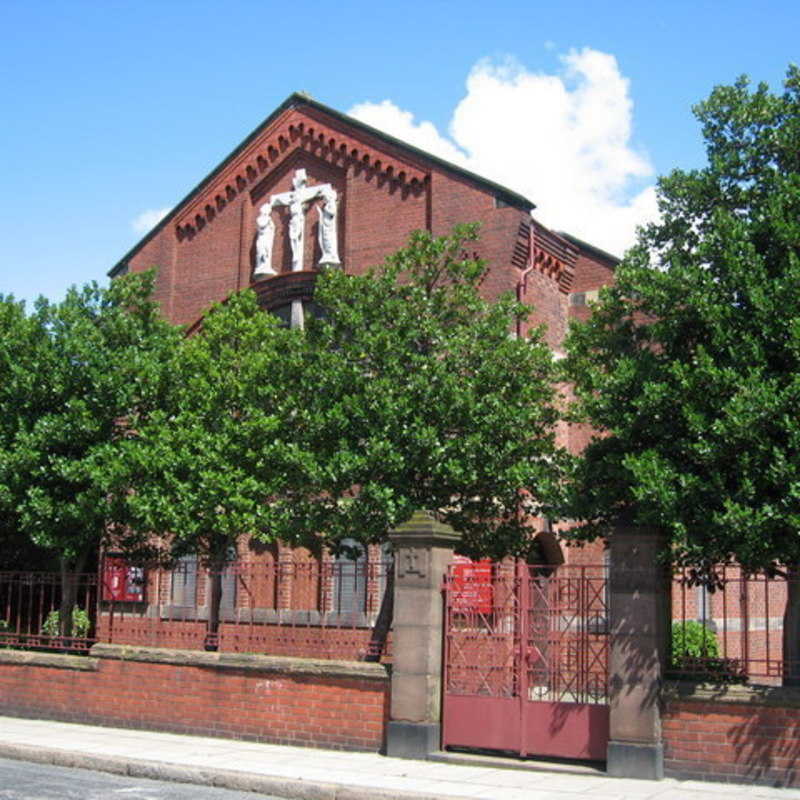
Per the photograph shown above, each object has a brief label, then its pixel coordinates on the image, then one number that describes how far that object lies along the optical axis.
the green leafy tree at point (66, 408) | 19.47
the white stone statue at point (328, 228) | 25.38
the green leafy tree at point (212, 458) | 17.53
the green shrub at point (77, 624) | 19.22
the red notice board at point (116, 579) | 17.56
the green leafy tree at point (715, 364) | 11.38
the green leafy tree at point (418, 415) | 15.82
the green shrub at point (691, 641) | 12.30
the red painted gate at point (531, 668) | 12.73
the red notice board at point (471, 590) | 13.53
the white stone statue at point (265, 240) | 26.36
